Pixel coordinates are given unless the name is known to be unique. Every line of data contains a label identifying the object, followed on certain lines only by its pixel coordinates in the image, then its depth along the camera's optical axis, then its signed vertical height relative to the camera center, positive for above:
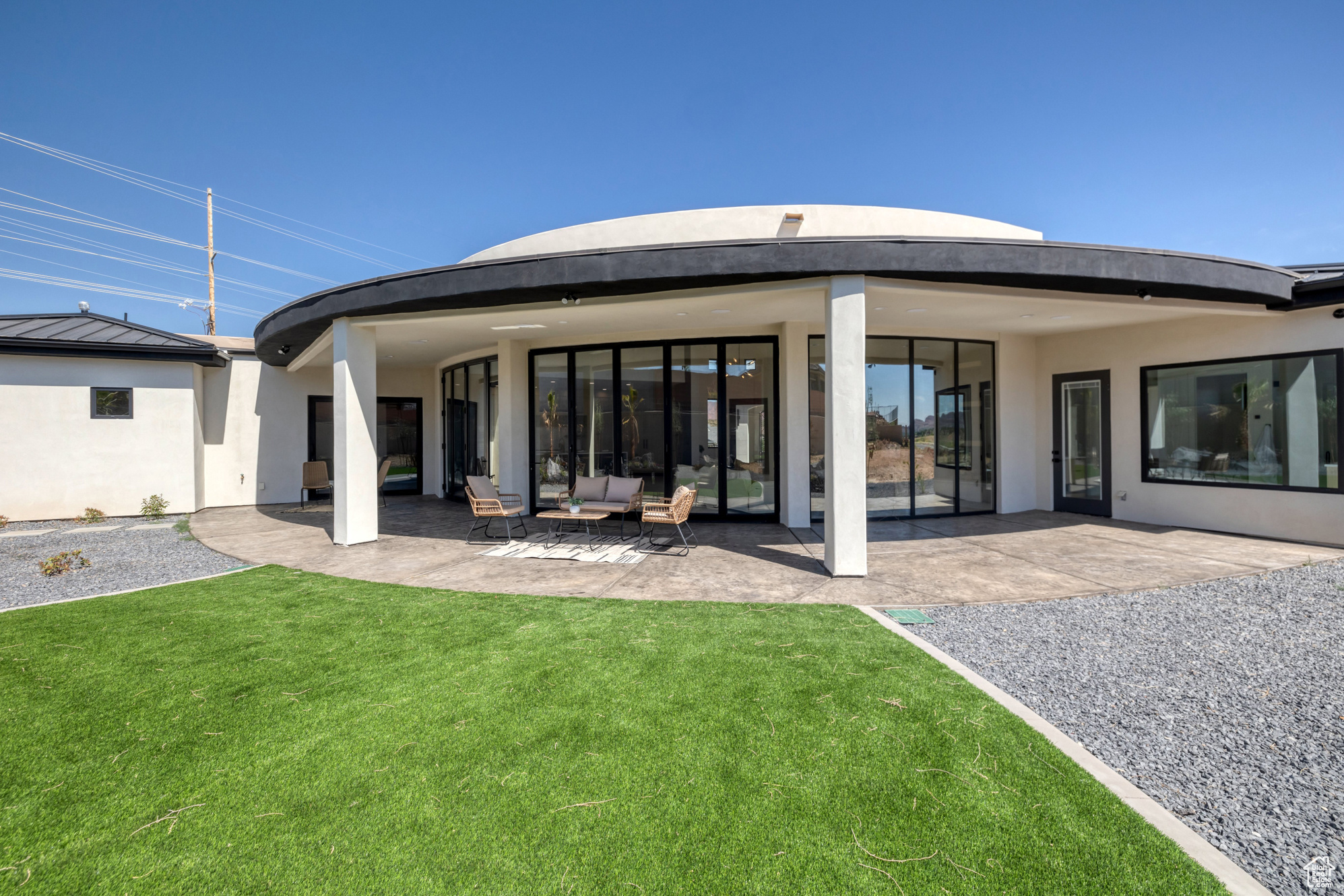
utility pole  26.97 +11.21
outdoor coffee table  8.17 -0.97
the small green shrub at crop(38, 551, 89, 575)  6.54 -1.30
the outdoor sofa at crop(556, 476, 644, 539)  8.82 -0.72
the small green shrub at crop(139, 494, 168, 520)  11.33 -1.06
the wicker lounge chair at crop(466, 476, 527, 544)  8.48 -0.80
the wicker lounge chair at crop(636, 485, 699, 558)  7.68 -0.86
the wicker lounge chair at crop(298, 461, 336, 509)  12.84 -0.53
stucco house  6.19 +1.25
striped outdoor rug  7.39 -1.40
